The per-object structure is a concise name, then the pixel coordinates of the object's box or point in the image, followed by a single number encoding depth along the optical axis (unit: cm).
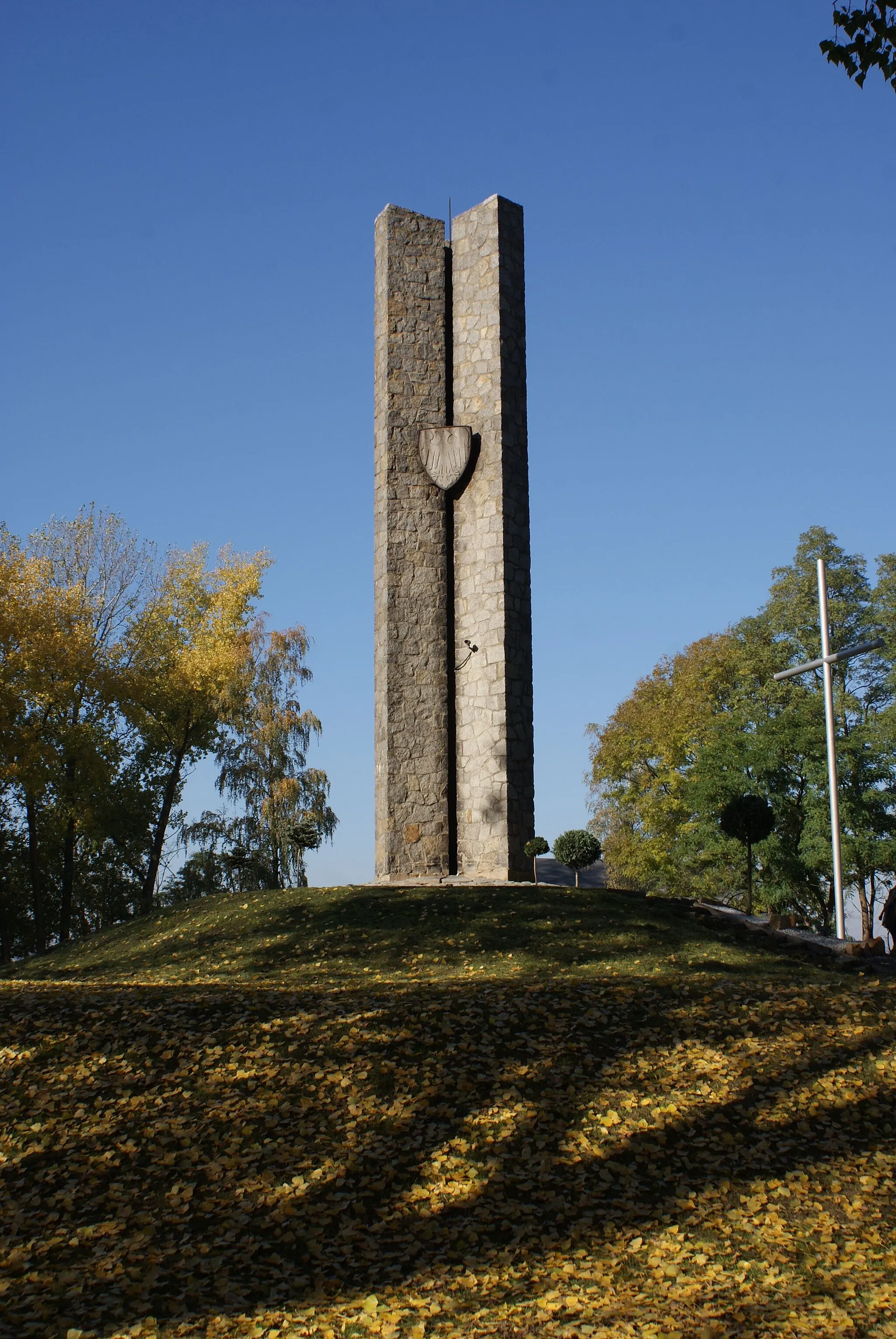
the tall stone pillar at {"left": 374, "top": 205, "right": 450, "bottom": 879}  2233
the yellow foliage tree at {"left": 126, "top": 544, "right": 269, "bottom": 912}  3472
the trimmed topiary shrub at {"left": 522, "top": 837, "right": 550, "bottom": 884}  2158
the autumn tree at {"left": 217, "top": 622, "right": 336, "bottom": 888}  3606
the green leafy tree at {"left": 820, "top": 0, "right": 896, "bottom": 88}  1016
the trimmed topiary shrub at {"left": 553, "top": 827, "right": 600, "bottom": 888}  2258
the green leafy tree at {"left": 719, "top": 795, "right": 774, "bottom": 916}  2314
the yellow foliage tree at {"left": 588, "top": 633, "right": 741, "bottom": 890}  4138
